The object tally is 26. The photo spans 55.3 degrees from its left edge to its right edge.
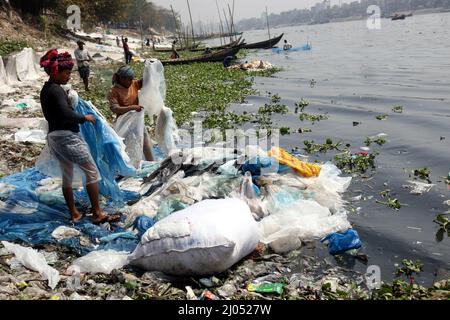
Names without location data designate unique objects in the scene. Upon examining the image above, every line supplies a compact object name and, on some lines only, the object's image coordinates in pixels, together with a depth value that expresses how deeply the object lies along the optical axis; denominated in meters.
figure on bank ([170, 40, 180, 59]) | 29.11
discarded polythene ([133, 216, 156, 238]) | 4.33
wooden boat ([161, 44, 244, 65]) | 25.36
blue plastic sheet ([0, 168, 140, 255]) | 4.23
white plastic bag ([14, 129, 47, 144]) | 7.52
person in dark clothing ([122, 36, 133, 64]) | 24.03
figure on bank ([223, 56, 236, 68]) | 22.38
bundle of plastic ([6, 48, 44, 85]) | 13.11
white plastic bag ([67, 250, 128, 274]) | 3.66
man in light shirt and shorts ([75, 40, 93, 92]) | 13.40
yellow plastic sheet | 5.40
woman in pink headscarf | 4.13
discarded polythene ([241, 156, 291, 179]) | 5.24
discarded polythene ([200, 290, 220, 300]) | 3.28
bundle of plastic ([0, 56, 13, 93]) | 11.88
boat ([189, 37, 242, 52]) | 35.39
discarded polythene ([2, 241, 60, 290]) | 3.45
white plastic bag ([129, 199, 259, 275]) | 3.53
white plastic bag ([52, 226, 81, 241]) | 4.28
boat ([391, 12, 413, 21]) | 100.51
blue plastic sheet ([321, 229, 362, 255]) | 4.06
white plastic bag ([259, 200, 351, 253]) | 4.14
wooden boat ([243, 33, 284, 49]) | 37.02
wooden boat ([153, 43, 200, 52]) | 43.20
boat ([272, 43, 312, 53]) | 35.96
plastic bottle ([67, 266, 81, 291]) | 3.39
